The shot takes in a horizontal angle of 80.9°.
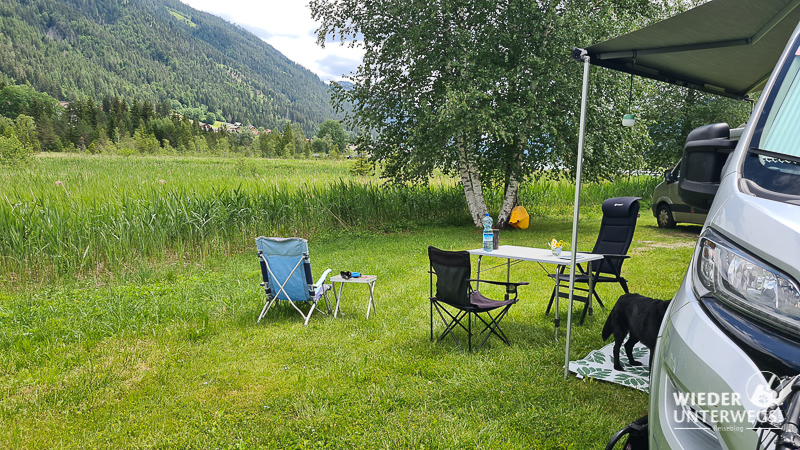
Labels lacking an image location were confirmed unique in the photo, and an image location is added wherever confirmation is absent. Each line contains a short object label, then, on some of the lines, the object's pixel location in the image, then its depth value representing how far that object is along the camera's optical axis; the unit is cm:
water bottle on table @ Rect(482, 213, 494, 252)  499
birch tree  1026
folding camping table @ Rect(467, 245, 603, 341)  439
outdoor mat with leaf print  355
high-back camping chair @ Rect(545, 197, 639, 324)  548
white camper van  117
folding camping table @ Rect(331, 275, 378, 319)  532
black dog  334
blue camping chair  523
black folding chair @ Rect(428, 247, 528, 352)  414
